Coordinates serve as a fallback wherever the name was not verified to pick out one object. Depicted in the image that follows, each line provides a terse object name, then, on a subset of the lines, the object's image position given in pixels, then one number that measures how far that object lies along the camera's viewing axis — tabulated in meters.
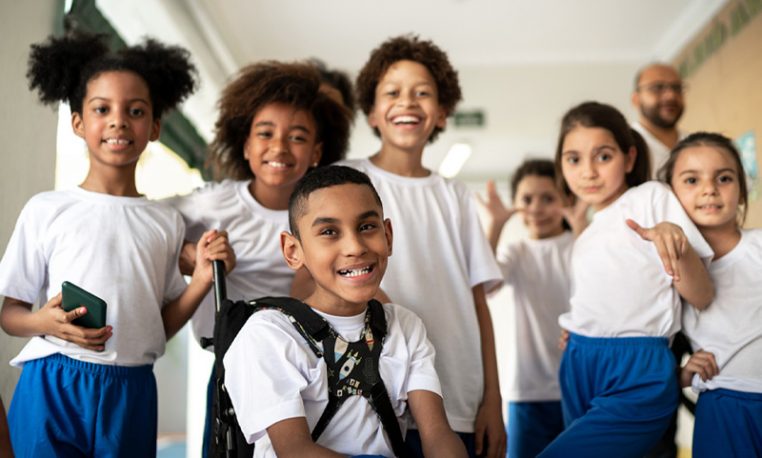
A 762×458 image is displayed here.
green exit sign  6.57
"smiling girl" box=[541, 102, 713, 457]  2.08
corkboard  4.20
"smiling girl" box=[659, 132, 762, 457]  2.06
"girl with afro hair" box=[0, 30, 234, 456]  1.87
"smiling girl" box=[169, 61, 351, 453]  2.22
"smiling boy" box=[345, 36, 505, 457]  2.10
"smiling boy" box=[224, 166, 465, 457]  1.54
